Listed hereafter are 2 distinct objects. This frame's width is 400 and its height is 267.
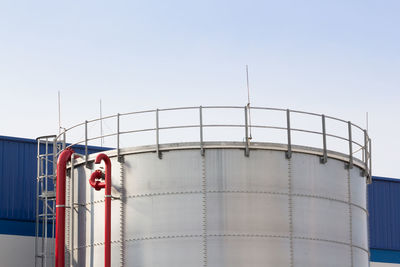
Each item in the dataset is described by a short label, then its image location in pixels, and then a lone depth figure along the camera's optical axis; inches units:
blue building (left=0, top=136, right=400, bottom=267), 1226.6
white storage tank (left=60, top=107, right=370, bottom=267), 913.5
